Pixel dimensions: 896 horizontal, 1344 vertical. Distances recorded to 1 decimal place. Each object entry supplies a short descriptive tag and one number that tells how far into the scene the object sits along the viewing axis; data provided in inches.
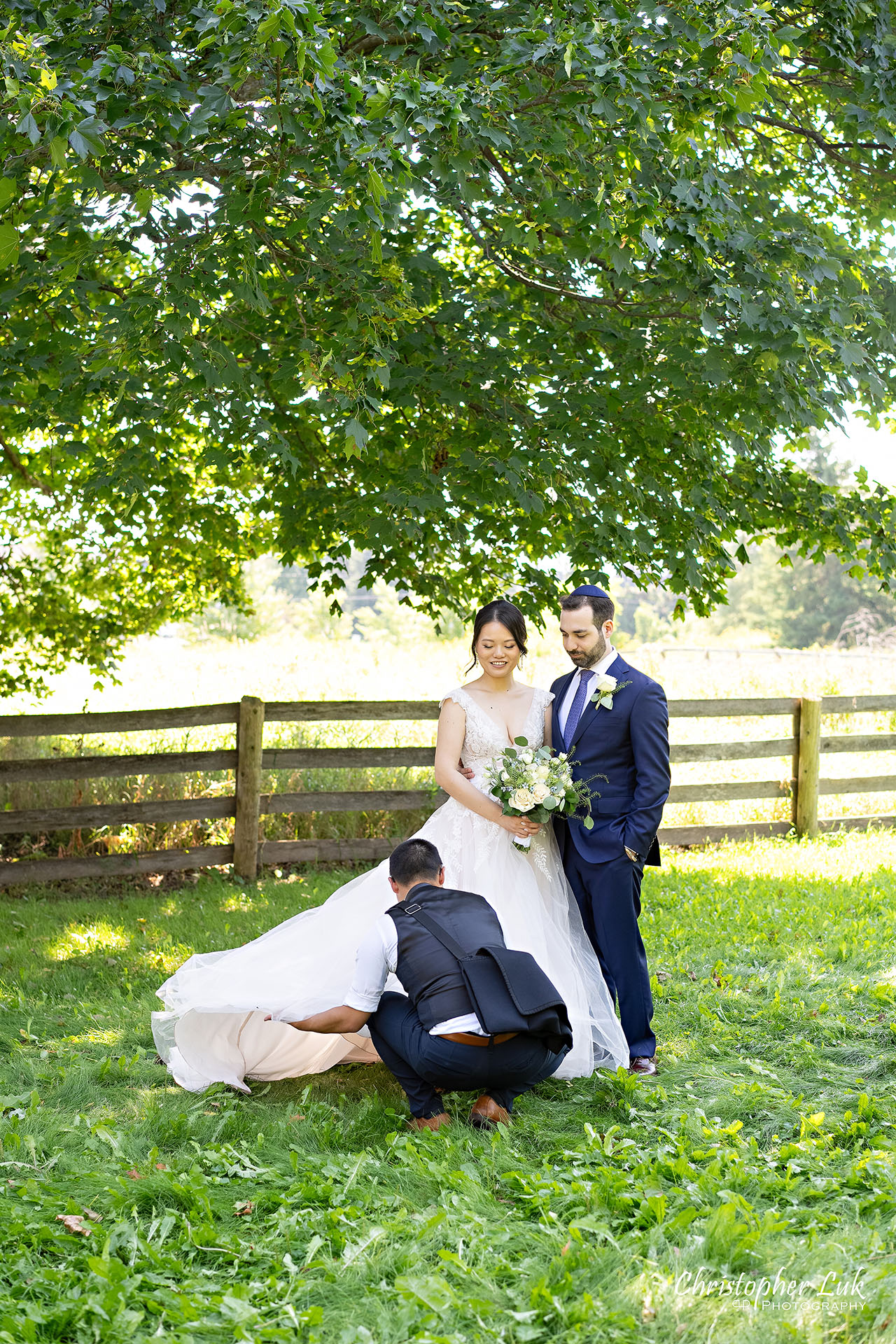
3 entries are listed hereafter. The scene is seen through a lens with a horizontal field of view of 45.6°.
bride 185.2
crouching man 155.6
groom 189.2
